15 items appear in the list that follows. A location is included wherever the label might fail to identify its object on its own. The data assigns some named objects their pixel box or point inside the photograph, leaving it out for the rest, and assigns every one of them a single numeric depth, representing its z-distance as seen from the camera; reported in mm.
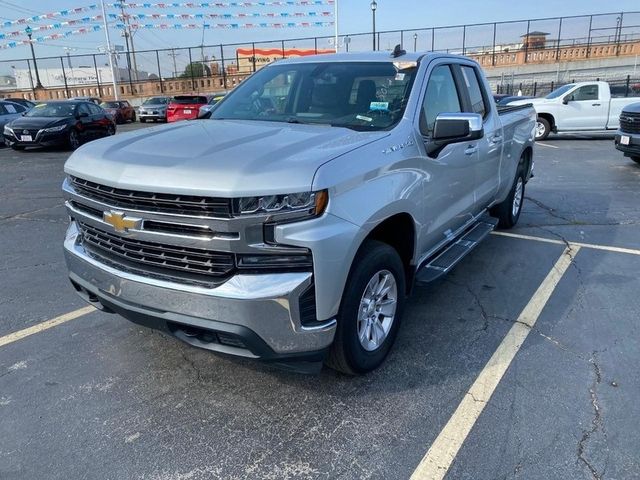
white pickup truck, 15977
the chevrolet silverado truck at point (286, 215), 2490
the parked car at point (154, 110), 29516
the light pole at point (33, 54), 36531
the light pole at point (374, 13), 35047
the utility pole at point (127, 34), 39469
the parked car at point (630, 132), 10422
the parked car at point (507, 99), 16281
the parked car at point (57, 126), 15047
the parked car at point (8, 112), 17466
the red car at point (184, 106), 23344
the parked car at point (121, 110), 29500
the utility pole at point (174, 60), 42031
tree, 43094
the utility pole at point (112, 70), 36291
